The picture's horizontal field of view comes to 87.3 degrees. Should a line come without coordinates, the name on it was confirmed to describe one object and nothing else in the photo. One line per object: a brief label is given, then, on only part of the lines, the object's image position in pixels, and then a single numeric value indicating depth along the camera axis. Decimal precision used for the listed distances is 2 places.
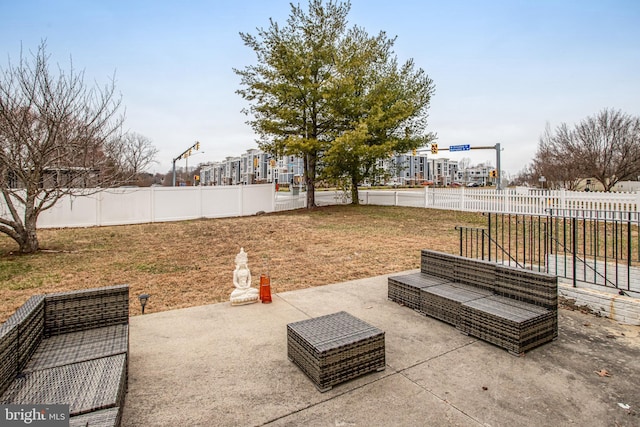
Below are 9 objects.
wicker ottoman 2.74
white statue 4.90
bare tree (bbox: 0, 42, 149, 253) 8.06
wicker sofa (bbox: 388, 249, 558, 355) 3.40
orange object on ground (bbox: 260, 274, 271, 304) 4.98
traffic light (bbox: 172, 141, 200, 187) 28.03
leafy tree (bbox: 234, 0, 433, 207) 17.27
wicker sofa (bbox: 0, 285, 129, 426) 2.01
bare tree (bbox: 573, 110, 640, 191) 21.16
